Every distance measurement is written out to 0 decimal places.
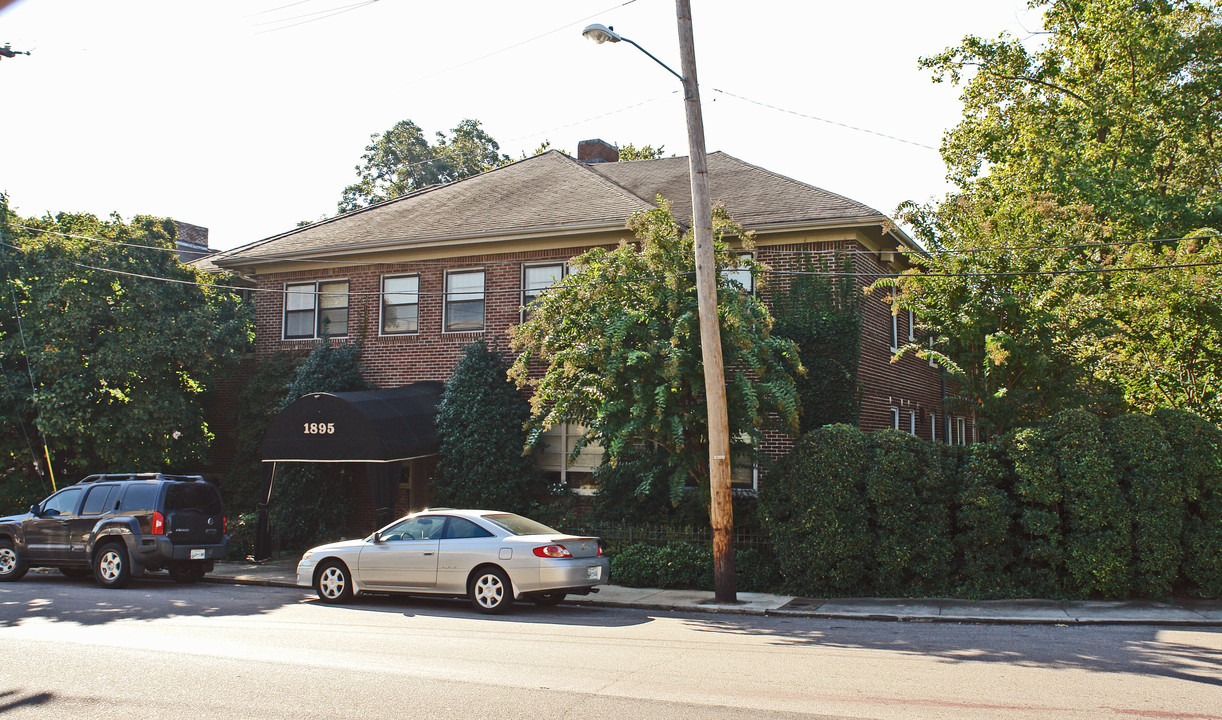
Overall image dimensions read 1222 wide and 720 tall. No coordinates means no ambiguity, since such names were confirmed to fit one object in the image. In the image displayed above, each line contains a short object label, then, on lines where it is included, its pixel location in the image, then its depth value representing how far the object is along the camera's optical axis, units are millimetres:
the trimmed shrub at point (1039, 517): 12617
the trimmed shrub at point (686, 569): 14312
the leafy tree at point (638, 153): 38153
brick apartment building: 18250
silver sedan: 11984
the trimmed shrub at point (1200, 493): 12320
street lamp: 12742
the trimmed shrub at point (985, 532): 12852
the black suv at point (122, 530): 14852
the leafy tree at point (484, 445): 17719
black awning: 16656
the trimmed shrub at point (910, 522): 13055
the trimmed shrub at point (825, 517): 13227
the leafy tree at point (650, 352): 13742
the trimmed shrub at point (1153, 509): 12188
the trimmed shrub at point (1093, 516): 12289
